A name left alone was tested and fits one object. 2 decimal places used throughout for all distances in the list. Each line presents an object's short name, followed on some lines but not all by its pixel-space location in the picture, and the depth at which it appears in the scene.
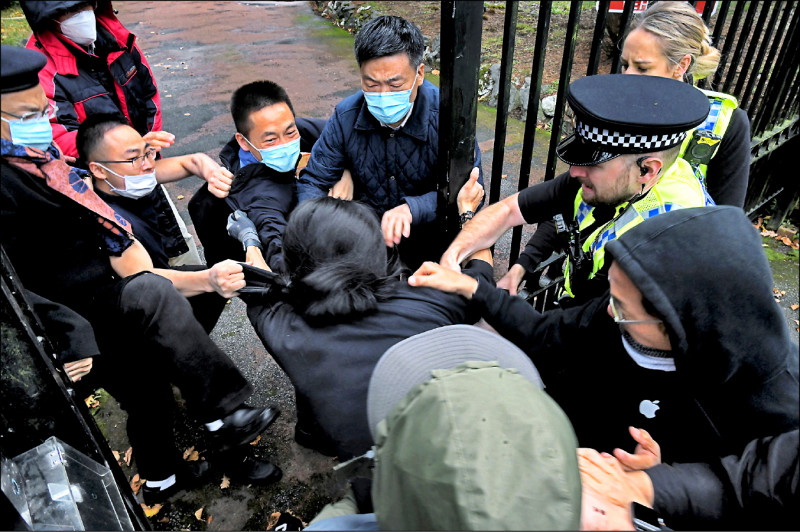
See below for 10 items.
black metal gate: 1.70
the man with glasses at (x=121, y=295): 1.23
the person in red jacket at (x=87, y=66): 2.48
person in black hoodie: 1.34
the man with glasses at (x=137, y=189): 2.09
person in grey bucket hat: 0.87
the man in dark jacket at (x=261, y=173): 2.52
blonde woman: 2.39
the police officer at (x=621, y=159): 1.84
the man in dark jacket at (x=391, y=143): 2.37
